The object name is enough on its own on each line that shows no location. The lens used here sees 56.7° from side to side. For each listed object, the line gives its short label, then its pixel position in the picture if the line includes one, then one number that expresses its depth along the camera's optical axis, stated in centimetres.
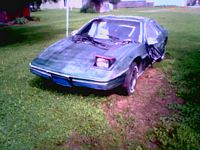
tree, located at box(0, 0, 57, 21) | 771
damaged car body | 329
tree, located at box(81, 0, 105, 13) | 2297
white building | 3103
